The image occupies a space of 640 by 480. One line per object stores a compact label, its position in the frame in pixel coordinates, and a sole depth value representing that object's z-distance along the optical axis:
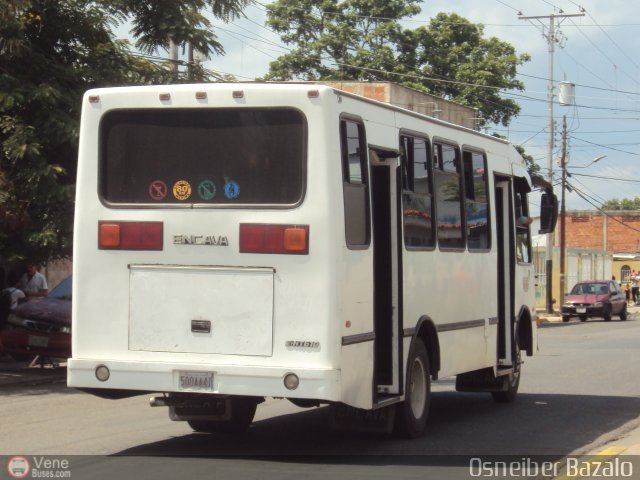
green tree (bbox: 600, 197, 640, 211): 139.62
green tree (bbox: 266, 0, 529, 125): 58.91
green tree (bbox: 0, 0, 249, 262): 17.83
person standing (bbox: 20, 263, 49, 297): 21.83
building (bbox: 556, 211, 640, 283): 95.12
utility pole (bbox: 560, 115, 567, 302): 51.59
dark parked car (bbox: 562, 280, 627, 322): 45.38
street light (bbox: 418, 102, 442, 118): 50.25
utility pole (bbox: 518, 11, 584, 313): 45.88
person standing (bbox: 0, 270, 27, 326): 20.31
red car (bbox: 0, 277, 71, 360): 18.77
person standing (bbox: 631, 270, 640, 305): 67.01
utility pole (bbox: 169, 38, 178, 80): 20.31
